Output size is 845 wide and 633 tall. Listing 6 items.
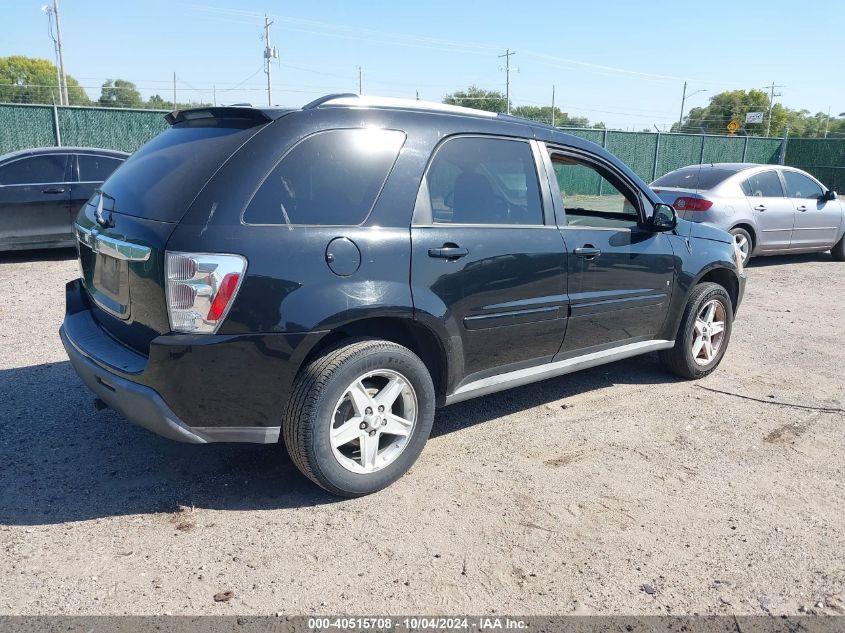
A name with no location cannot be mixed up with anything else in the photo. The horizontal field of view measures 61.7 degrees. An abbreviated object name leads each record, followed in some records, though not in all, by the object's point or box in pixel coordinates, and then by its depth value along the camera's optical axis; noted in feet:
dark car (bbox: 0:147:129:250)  30.53
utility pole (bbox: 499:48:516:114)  194.85
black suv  10.05
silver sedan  32.55
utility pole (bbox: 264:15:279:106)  159.08
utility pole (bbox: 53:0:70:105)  146.67
